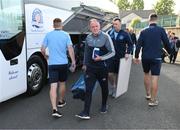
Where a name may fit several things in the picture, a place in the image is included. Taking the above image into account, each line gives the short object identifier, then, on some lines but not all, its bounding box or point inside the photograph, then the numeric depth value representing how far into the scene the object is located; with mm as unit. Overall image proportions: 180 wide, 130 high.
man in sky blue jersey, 3272
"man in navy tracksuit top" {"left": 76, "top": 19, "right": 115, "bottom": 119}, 3150
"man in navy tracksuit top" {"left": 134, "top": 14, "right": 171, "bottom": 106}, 3649
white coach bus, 3285
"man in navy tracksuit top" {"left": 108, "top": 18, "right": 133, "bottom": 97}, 3948
